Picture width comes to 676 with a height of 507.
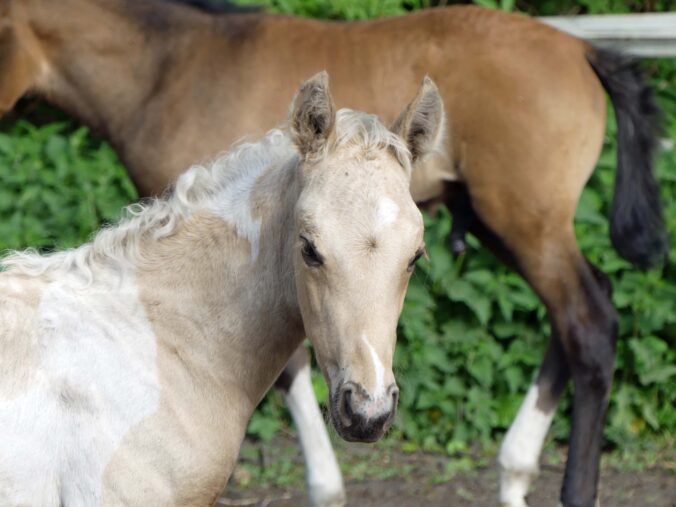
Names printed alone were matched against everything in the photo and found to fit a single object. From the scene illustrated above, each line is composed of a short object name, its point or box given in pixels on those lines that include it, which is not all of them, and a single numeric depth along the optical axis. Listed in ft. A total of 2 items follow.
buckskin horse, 25.90
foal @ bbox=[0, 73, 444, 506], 14.41
